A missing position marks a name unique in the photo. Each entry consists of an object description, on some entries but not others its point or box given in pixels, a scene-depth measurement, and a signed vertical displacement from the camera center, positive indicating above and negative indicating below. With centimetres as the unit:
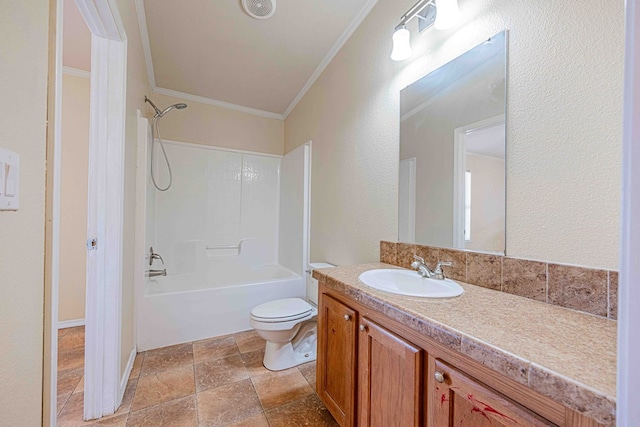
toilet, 179 -88
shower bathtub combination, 219 -36
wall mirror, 112 +32
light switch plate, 48 +6
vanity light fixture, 123 +102
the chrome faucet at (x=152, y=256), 252 -45
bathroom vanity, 52 -38
